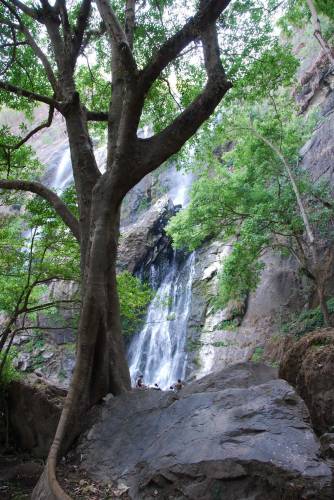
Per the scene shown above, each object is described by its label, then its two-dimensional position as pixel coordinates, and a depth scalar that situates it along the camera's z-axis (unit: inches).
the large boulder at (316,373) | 145.2
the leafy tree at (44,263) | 341.4
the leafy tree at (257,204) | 494.9
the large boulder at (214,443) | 128.7
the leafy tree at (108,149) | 211.5
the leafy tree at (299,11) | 371.2
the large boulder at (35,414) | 283.0
